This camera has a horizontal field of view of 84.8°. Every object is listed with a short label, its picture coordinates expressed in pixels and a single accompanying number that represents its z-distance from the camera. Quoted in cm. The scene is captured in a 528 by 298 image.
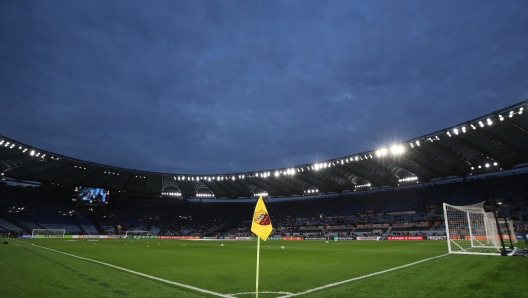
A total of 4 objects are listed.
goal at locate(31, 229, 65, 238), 5182
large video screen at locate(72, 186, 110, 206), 5797
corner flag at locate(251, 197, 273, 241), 630
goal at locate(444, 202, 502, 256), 1883
